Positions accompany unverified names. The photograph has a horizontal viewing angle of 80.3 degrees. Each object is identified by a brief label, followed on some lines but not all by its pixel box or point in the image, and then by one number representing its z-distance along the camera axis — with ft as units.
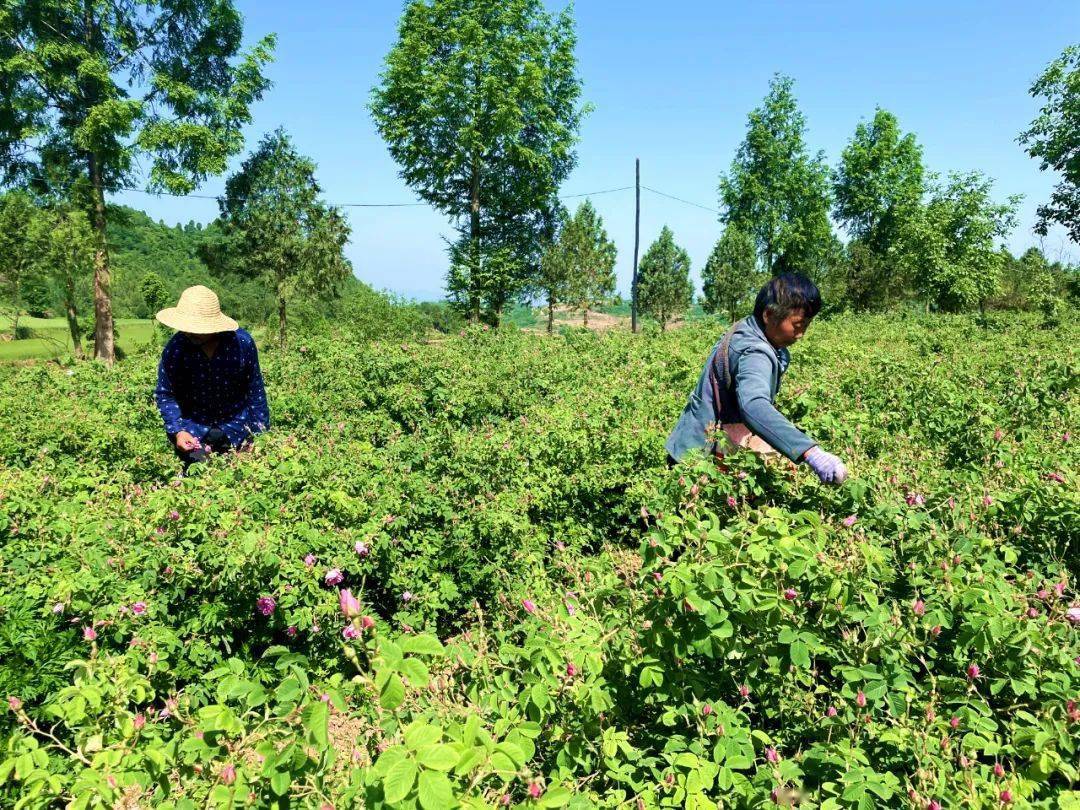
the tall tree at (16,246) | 60.39
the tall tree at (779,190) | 110.52
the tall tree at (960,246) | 85.40
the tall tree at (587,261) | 122.31
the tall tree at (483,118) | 85.15
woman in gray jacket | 9.40
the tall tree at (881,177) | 121.39
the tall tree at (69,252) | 58.18
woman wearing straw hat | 13.70
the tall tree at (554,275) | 116.06
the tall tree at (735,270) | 108.68
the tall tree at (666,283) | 141.69
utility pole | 97.34
